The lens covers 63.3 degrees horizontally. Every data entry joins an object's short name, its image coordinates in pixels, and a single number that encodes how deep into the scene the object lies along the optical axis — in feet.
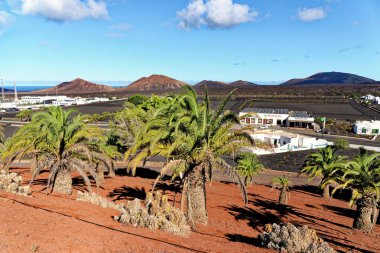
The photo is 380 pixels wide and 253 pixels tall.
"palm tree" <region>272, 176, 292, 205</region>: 58.39
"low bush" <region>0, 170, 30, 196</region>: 37.11
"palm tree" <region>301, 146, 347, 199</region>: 72.59
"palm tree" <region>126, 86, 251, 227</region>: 39.19
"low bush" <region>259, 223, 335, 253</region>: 29.68
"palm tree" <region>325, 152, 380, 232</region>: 45.27
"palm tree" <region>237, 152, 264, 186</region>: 73.56
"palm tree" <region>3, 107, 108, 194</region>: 45.65
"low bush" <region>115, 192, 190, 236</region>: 31.73
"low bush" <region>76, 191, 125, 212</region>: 38.91
